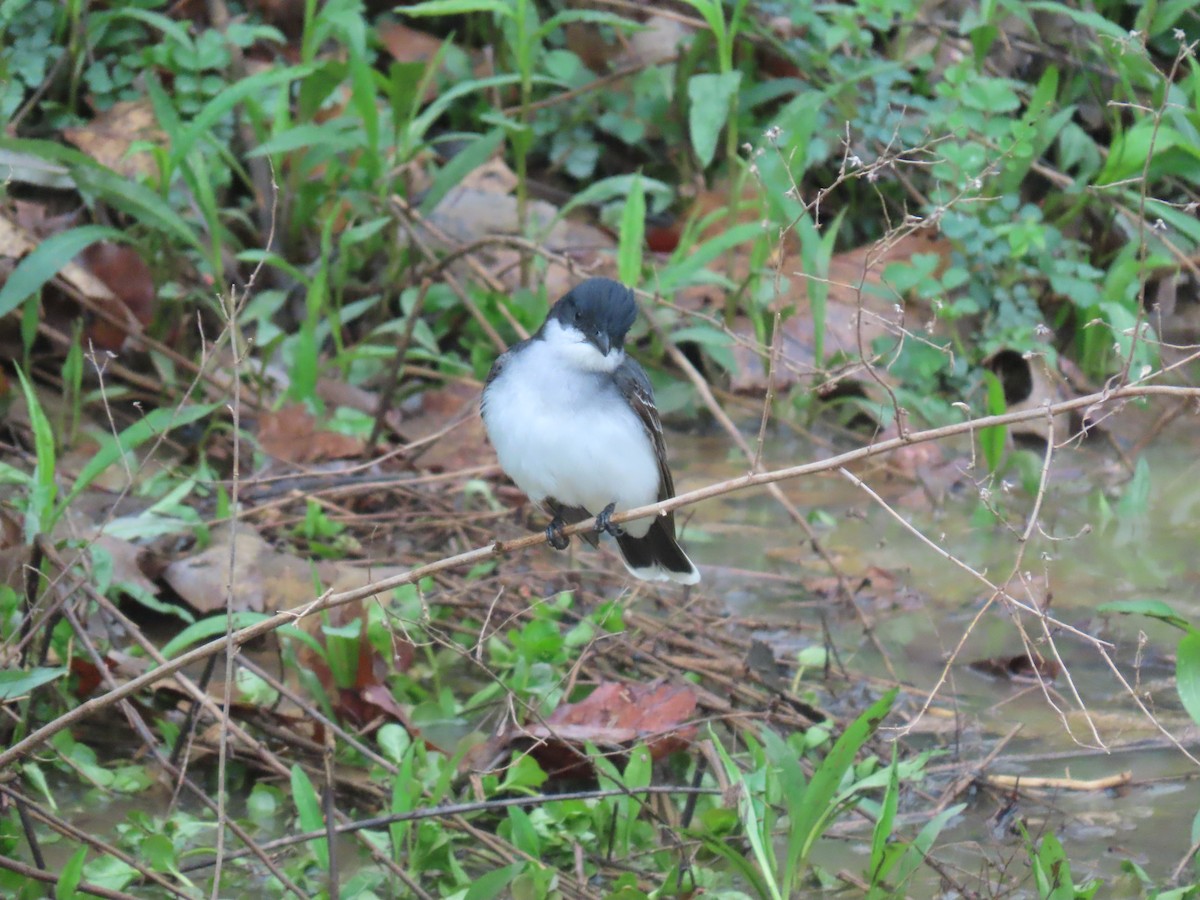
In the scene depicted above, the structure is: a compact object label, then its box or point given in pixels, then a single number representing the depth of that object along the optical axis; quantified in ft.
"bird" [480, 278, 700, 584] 24.59
